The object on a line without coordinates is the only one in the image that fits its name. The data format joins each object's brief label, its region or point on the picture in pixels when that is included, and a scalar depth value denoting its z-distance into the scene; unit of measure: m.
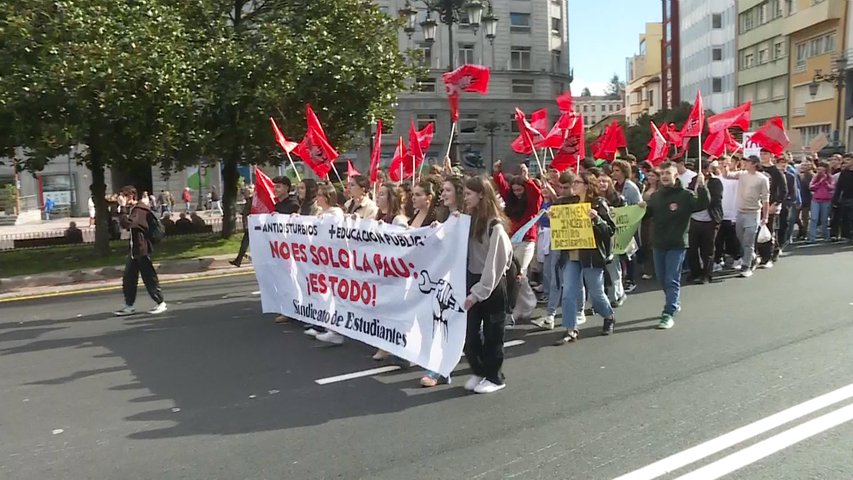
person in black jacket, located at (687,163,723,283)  10.77
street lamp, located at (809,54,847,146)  33.19
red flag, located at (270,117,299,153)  10.34
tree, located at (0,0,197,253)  12.88
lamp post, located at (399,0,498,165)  15.93
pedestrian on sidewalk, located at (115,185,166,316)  9.65
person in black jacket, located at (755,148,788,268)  12.23
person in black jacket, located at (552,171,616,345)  7.46
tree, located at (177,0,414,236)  16.14
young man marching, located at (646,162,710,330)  8.07
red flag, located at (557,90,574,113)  11.87
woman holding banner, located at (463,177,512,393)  5.72
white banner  5.98
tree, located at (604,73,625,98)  193.18
